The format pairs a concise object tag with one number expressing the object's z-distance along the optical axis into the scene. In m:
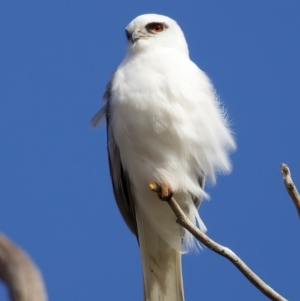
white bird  8.27
